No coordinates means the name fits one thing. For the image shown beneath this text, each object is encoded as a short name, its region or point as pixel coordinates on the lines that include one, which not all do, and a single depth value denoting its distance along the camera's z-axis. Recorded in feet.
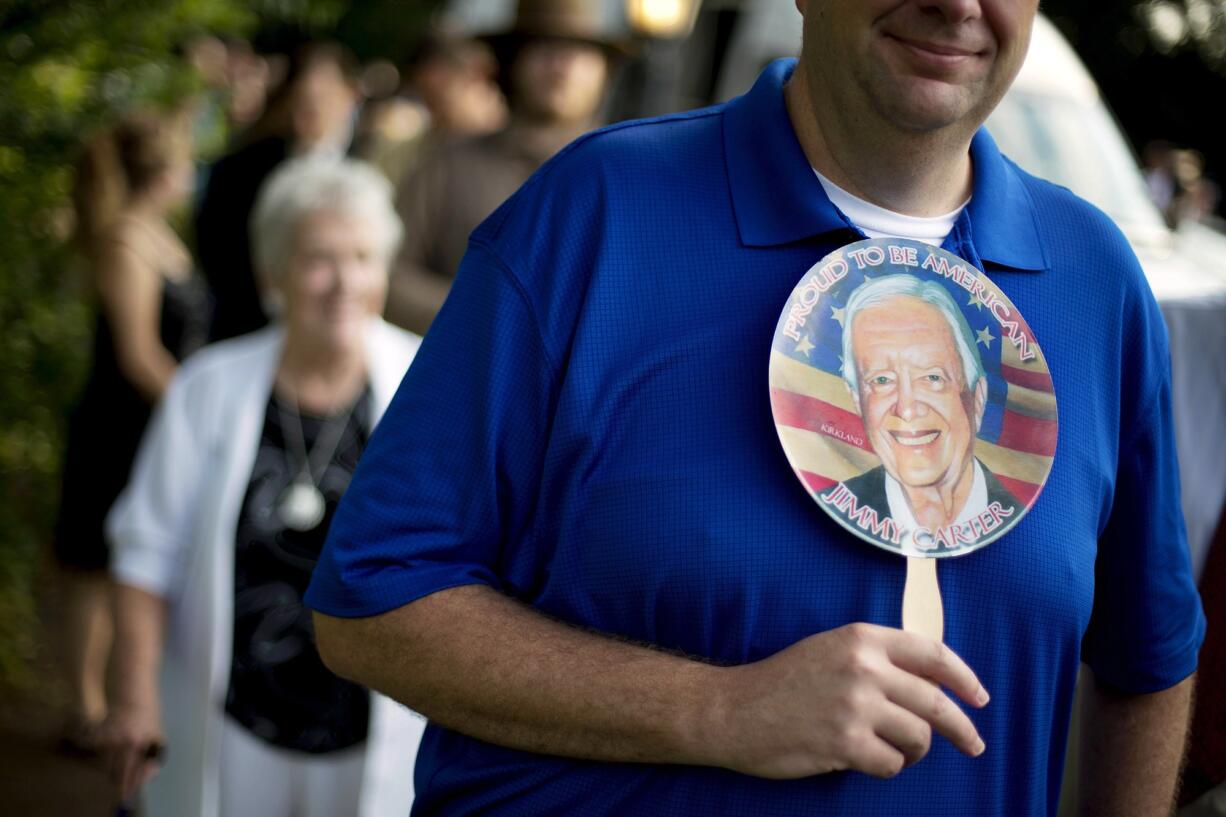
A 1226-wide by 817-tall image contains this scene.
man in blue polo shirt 5.06
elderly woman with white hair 10.69
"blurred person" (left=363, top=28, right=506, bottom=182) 21.97
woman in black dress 17.94
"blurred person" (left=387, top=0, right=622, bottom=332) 15.88
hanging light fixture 26.21
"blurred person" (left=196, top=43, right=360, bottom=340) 18.01
